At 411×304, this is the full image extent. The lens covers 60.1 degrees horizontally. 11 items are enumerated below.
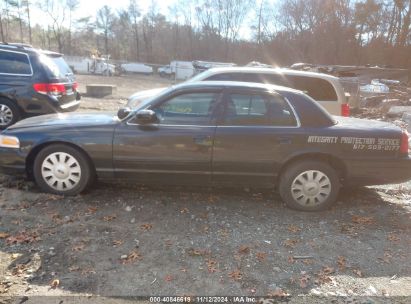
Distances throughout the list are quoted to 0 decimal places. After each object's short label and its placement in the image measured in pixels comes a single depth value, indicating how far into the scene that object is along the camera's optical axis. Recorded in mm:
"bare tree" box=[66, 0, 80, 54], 66812
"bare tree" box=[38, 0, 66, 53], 68188
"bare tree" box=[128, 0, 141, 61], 72400
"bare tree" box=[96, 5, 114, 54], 72038
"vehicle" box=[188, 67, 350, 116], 6797
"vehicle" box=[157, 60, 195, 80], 40778
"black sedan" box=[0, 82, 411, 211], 4191
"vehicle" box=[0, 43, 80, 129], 7328
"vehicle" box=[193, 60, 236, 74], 36125
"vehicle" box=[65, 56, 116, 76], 39344
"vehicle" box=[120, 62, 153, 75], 46500
